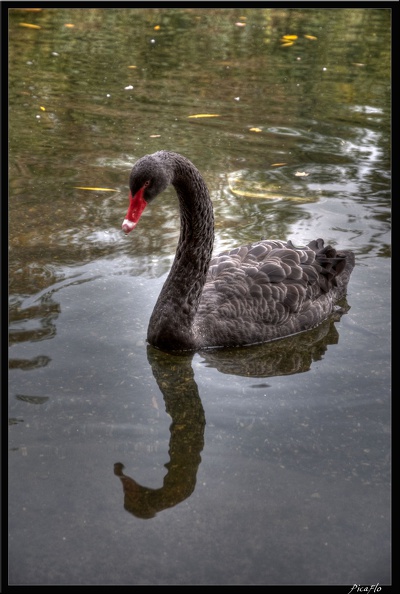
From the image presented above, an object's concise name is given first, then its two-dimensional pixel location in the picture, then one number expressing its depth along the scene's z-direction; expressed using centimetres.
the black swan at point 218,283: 393
